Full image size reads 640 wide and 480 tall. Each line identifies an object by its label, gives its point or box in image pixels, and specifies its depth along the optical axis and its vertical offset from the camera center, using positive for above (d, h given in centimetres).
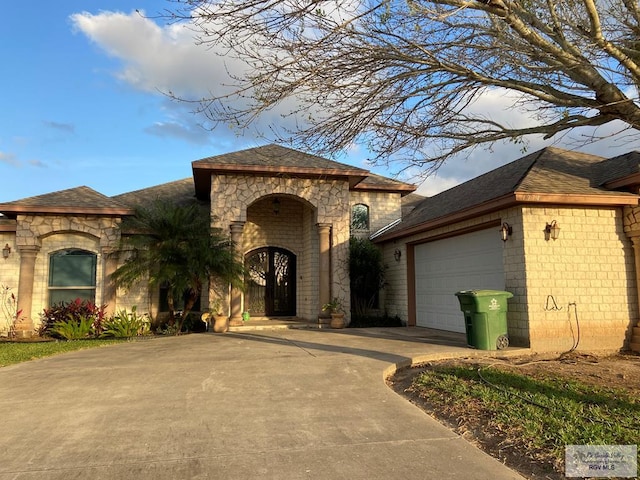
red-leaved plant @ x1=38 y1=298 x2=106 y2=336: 1199 -67
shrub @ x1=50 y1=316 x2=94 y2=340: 1158 -99
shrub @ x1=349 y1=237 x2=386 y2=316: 1445 +43
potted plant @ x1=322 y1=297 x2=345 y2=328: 1333 -74
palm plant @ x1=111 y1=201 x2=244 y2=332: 1185 +93
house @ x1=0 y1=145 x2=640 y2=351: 907 +124
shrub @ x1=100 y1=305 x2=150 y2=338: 1195 -100
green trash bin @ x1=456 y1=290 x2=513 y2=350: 858 -64
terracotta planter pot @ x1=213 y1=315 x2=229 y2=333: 1262 -101
